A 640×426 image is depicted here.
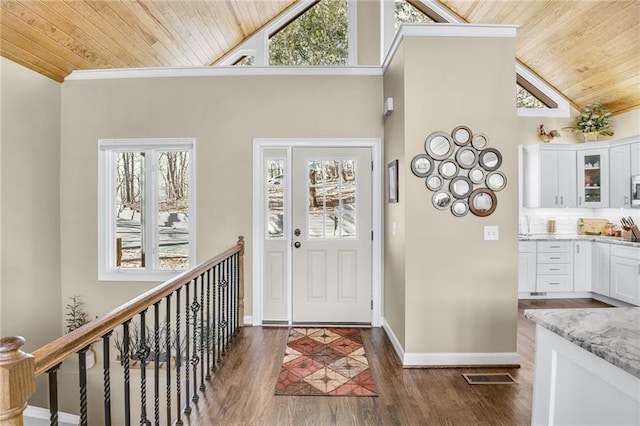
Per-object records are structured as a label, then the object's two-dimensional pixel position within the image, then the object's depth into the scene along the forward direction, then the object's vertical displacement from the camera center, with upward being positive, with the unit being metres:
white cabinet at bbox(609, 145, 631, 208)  4.49 +0.45
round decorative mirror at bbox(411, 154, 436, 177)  2.83 +0.38
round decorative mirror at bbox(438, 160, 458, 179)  2.85 +0.35
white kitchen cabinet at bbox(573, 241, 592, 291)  4.74 -0.74
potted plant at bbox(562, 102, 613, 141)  4.82 +1.25
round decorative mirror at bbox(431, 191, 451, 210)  2.84 +0.09
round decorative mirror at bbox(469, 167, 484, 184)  2.86 +0.30
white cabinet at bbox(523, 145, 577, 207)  4.90 +0.50
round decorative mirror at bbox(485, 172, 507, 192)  2.84 +0.23
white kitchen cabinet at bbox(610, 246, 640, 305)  4.16 -0.81
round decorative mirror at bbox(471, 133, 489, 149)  2.84 +0.58
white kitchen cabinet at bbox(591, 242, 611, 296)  4.55 -0.79
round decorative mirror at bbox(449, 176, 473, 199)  2.84 +0.19
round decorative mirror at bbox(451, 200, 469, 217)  2.84 +0.02
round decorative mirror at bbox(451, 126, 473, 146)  2.83 +0.63
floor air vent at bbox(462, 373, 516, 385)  2.58 -1.30
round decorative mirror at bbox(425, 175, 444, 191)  2.84 +0.24
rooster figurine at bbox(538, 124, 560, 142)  4.92 +1.09
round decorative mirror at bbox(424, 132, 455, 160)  2.83 +0.54
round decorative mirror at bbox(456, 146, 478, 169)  2.84 +0.44
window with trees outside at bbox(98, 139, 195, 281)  3.94 +0.00
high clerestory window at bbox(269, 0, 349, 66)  4.20 +2.15
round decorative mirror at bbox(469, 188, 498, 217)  2.83 +0.07
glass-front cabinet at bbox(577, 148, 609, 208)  4.77 +0.45
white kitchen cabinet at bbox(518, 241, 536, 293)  4.70 -0.77
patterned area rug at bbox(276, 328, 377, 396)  2.50 -1.29
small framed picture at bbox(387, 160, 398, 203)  3.16 +0.30
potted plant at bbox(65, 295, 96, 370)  3.85 -1.17
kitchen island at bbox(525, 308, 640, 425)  0.98 -0.51
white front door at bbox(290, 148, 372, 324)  3.83 -0.28
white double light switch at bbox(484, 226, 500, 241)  2.84 -0.19
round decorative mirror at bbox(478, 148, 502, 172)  2.83 +0.42
